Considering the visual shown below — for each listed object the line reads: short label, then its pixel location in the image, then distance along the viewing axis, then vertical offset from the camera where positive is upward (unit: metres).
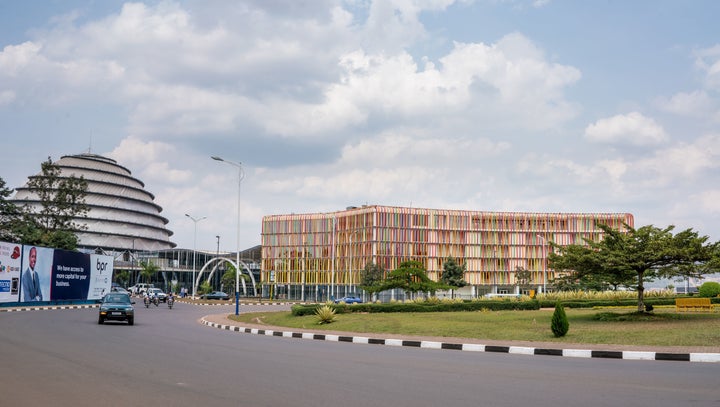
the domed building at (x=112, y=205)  126.50 +13.41
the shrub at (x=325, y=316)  29.19 -2.03
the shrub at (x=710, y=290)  49.09 -1.13
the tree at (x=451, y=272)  100.00 +0.12
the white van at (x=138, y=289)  106.14 -3.33
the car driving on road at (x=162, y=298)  67.11 -2.93
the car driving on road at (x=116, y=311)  28.92 -1.88
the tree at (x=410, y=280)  43.72 -0.55
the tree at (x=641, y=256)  25.39 +0.74
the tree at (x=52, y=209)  72.31 +6.97
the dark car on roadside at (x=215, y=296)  86.66 -3.55
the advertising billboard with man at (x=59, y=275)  45.84 -0.51
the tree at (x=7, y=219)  73.09 +5.73
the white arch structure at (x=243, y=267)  111.34 +0.61
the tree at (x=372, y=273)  98.12 -0.18
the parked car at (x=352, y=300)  77.94 -3.46
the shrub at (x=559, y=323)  20.19 -1.56
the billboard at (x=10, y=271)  42.56 -0.18
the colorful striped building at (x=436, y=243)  114.88 +5.50
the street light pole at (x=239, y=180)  41.91 +6.32
